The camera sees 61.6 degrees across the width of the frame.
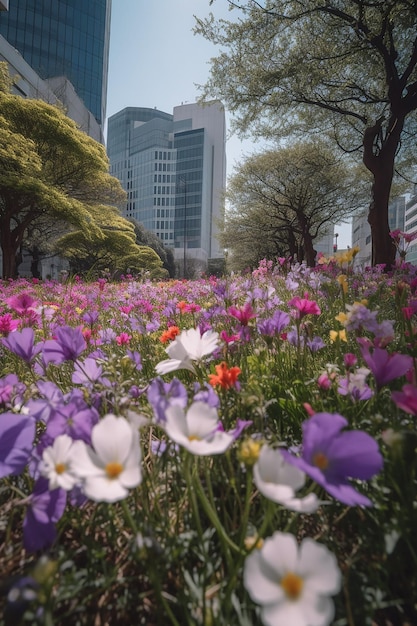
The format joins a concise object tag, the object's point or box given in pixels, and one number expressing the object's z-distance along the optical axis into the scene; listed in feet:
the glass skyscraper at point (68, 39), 199.93
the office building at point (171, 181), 317.42
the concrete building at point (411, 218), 290.05
